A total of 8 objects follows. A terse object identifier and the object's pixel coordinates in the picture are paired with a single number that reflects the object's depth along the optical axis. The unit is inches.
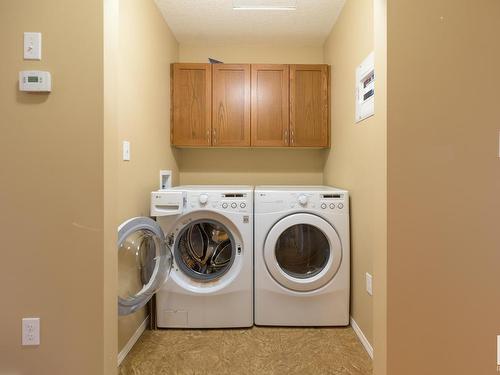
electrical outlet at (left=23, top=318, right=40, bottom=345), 47.3
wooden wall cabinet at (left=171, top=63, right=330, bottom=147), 110.4
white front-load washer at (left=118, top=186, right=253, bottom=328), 83.4
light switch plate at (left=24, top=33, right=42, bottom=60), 46.1
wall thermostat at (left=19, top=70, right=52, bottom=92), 45.8
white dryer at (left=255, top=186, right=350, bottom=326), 84.0
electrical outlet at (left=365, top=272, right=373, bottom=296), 73.7
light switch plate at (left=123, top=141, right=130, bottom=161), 70.8
